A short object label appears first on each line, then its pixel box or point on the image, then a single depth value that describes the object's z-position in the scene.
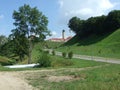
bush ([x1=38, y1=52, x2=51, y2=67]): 12.60
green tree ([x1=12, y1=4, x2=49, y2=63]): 16.24
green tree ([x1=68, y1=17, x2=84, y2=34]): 50.54
